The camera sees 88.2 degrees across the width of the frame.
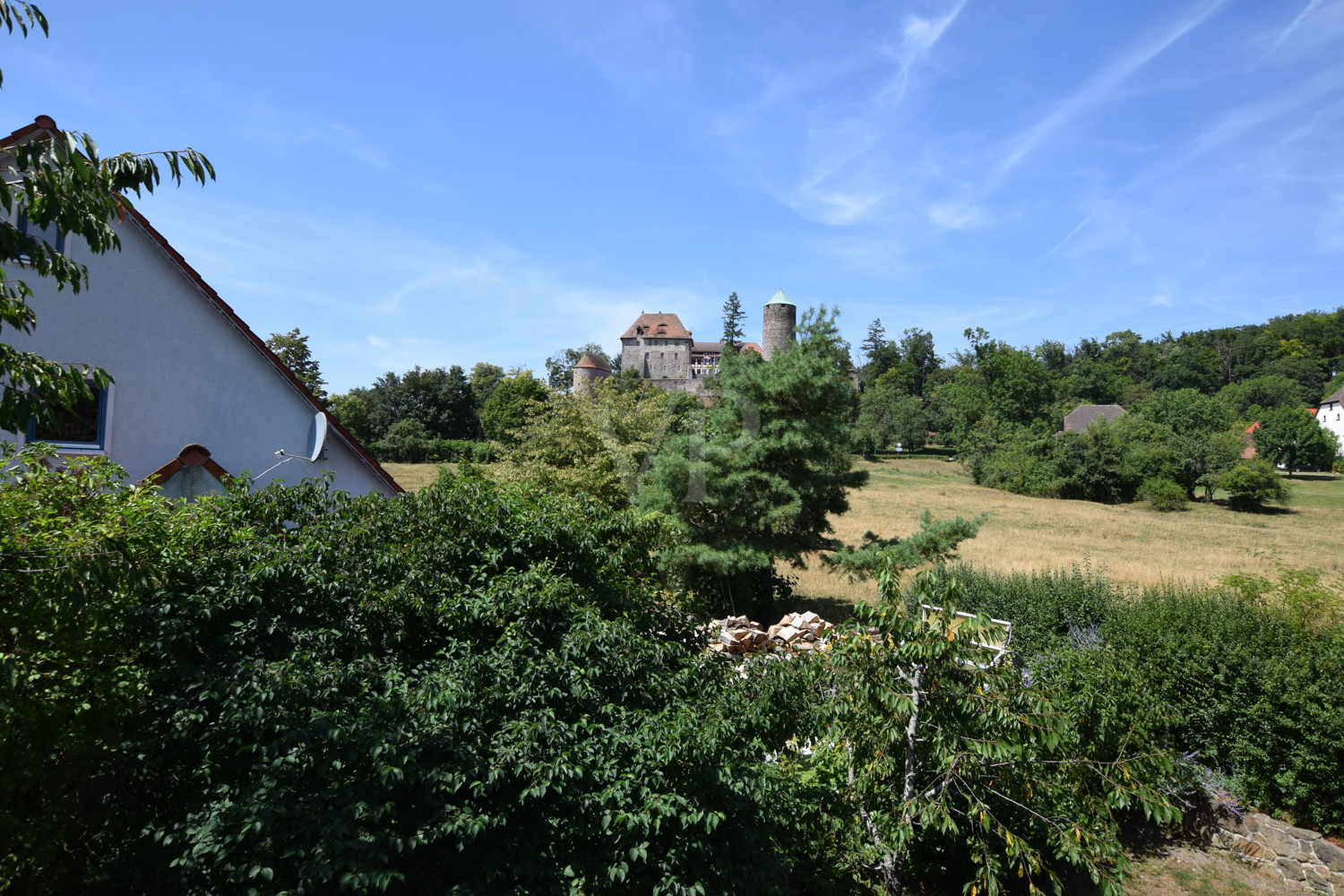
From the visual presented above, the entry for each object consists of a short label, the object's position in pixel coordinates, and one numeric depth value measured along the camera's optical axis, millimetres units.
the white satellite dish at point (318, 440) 9766
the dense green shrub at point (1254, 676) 8016
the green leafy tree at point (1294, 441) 62625
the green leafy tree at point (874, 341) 122500
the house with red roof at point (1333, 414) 81000
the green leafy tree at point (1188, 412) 59375
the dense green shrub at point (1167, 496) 44188
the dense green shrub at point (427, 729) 3744
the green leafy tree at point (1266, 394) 89750
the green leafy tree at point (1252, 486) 44875
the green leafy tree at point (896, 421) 74062
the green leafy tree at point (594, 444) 18281
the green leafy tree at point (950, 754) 5145
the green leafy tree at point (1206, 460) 46875
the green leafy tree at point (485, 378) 87000
